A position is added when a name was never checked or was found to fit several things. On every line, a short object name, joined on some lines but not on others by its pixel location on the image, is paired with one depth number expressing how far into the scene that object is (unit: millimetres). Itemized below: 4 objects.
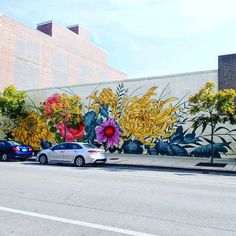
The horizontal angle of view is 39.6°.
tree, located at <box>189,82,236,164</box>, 16422
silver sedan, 17109
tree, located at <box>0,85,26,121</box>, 26547
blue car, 20375
